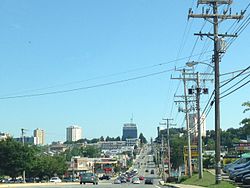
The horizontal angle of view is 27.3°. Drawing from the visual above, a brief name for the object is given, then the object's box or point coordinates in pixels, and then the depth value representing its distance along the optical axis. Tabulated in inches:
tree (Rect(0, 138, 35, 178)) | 3752.5
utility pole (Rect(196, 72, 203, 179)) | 2054.5
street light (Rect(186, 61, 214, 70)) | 2141.0
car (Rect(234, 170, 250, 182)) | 1542.6
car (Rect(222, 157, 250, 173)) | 1973.4
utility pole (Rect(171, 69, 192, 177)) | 2539.4
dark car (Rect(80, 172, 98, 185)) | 2159.8
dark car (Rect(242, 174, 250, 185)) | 1460.1
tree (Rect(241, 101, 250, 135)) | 2415.1
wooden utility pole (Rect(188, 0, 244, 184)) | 1481.3
